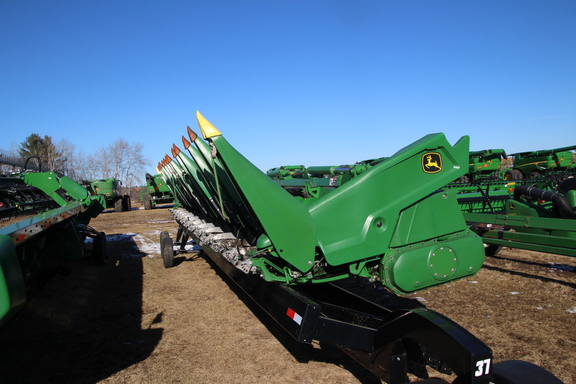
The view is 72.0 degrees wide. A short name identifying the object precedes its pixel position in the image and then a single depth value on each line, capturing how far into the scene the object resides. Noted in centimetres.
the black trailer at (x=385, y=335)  196
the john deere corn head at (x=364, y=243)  257
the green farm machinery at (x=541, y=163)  2206
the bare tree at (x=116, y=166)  5662
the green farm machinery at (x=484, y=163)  2200
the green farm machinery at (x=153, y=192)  2509
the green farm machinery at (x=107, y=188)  2054
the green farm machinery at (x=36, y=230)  205
